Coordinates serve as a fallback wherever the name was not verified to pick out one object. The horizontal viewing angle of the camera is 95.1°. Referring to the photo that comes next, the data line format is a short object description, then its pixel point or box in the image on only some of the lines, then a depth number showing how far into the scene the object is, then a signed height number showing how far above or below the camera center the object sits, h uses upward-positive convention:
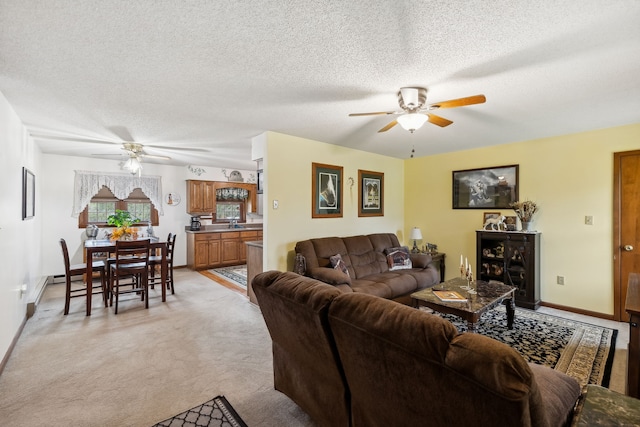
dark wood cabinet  3.96 -0.68
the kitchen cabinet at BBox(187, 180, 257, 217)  6.72 +0.38
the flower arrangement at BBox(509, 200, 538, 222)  4.07 +0.06
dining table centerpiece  4.54 -0.27
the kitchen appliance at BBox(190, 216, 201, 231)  6.61 -0.25
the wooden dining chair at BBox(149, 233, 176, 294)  4.43 -0.76
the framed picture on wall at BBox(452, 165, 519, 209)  4.40 +0.41
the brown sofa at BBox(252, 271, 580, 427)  0.91 -0.60
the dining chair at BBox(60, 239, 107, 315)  3.71 -0.80
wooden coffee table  2.58 -0.83
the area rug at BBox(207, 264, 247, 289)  5.47 -1.26
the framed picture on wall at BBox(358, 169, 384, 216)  4.96 +0.35
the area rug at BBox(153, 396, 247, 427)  1.85 -1.34
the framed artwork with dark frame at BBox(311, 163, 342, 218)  4.25 +0.34
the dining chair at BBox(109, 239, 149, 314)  3.79 -0.72
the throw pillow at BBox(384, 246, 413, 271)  4.33 -0.68
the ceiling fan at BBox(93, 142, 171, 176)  4.35 +0.94
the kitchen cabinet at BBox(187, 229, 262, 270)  6.36 -0.79
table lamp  5.11 -0.38
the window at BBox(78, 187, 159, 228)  5.73 +0.10
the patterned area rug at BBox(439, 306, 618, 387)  2.47 -1.30
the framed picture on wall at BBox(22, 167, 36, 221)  3.39 +0.23
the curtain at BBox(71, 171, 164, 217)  5.52 +0.54
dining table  3.74 -0.50
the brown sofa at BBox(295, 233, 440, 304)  3.43 -0.72
